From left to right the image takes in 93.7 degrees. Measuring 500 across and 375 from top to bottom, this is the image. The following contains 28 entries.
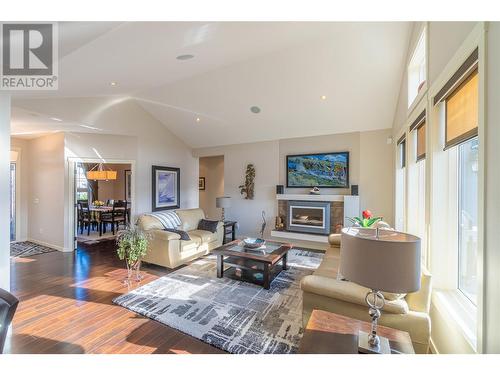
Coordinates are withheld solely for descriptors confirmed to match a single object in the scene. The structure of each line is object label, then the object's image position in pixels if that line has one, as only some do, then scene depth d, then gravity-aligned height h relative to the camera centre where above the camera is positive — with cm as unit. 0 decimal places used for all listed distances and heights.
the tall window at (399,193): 434 -9
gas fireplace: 534 -69
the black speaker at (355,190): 507 -4
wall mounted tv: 532 +43
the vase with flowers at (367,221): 341 -48
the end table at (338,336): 135 -93
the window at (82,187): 827 +1
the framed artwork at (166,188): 632 -1
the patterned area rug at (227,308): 223 -142
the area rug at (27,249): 483 -137
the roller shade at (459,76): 140 +77
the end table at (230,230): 591 -114
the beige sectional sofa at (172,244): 400 -104
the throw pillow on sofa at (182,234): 420 -84
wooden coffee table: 335 -115
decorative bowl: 378 -91
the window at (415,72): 302 +168
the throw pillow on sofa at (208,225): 517 -83
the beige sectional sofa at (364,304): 170 -93
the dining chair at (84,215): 668 -82
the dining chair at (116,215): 686 -84
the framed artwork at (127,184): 909 +13
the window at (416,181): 285 +11
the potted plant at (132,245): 344 -85
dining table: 683 -71
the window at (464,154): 153 +29
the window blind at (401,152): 405 +65
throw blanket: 457 -63
